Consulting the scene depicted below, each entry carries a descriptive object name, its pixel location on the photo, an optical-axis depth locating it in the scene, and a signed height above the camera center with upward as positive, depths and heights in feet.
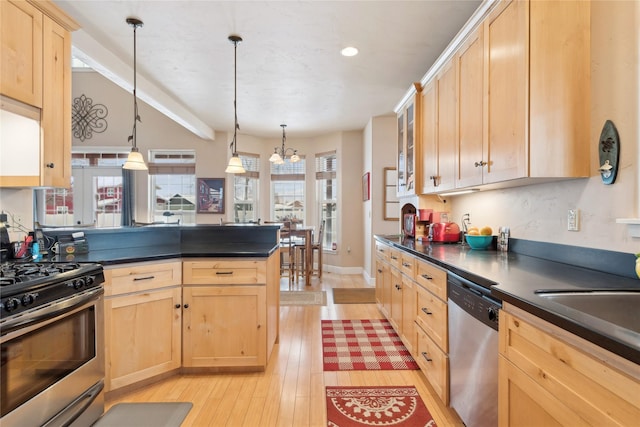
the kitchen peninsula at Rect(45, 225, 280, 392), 6.91 -2.20
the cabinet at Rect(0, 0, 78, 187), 5.89 +2.56
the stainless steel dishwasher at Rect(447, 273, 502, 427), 4.60 -2.18
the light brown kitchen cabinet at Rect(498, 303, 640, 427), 2.61 -1.59
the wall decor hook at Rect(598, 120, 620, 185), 4.90 +0.95
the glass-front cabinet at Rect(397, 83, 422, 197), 10.93 +2.44
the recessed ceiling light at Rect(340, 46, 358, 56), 10.16 +5.13
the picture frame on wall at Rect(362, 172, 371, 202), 18.13 +1.52
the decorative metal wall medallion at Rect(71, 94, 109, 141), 20.85 +5.99
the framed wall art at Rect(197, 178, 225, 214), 21.01 +1.10
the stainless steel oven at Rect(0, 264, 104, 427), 4.32 -2.10
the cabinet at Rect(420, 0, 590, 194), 5.28 +2.16
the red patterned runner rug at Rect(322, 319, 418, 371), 8.46 -3.91
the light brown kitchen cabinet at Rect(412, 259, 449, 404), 6.21 -2.38
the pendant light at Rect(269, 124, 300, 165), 17.83 +3.97
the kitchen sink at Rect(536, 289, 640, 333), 3.09 -0.99
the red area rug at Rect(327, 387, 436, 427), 6.19 -3.96
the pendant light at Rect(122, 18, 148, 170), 9.51 +1.50
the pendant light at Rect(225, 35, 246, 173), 10.64 +1.61
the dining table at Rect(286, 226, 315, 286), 17.35 -1.66
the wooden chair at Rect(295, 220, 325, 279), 17.88 -2.21
